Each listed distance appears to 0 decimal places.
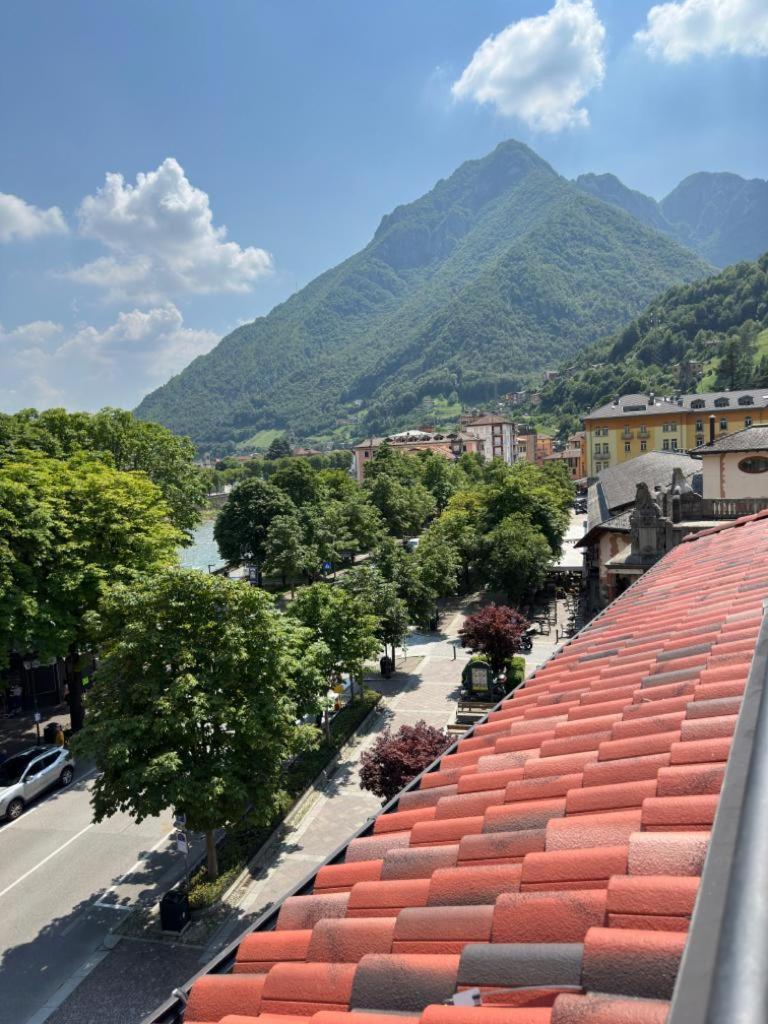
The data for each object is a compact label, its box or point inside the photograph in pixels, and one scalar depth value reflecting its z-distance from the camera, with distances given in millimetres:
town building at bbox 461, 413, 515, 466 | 142750
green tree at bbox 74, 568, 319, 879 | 12641
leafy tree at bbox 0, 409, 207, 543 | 35281
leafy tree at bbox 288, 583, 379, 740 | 21641
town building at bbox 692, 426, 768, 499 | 29031
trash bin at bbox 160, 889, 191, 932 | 13344
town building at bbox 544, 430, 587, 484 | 125638
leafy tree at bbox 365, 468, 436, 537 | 66750
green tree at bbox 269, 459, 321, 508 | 64562
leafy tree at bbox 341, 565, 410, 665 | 26500
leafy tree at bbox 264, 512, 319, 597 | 46938
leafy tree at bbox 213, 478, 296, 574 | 53281
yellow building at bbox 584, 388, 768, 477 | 81375
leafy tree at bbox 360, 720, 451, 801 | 15438
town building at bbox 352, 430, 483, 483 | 134500
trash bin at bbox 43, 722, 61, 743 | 23341
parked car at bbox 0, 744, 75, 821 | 18406
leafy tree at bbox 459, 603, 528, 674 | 26062
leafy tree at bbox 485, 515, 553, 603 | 36219
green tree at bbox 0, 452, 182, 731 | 20453
